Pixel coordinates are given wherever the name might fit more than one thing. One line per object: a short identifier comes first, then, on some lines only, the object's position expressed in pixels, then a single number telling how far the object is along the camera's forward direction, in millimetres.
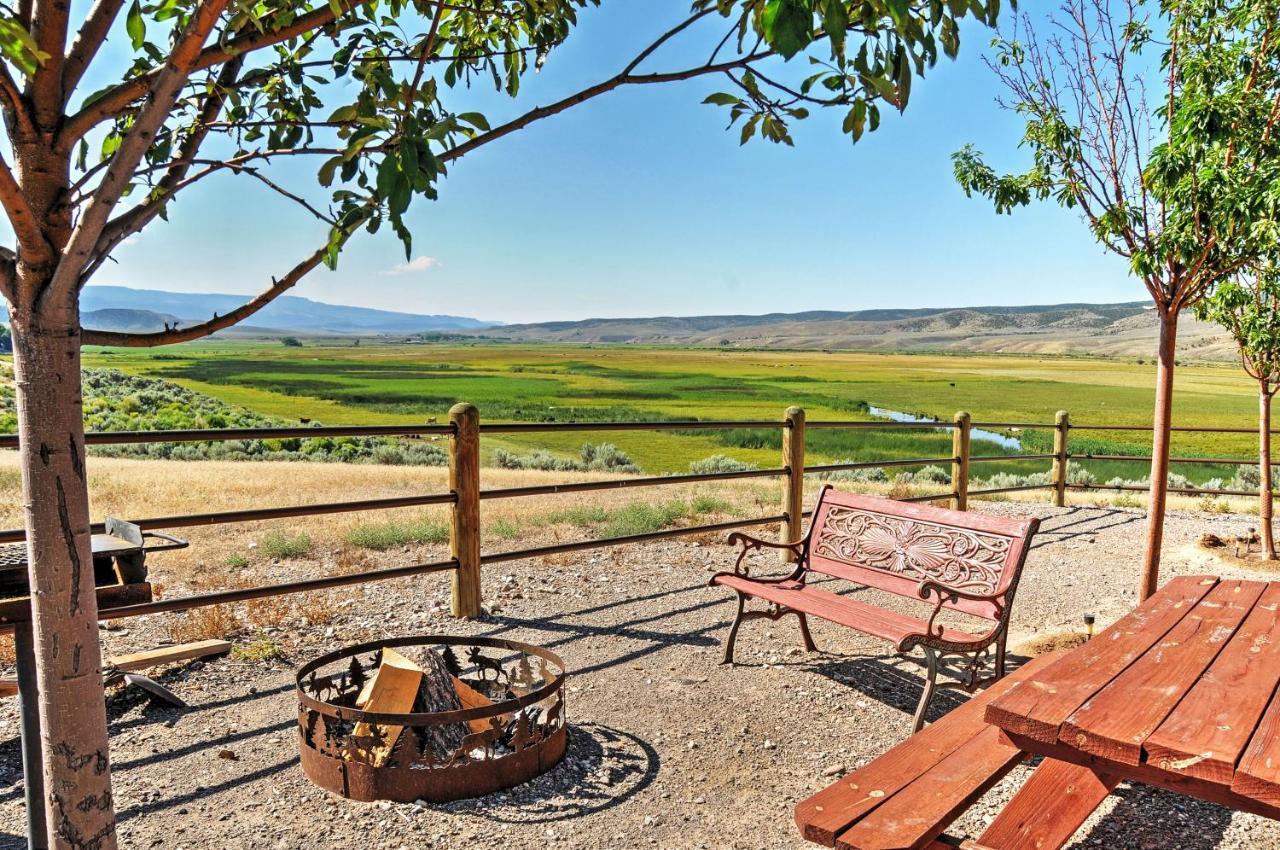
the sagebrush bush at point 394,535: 8433
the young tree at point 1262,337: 6770
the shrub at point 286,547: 8172
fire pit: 2910
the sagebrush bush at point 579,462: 25562
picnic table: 1840
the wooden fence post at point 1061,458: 9531
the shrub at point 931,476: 20875
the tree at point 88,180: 1502
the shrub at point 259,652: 4418
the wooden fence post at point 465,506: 4938
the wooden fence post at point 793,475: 6516
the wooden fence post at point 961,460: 8180
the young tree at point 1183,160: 4352
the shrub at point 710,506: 10734
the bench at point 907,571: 3545
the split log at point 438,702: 3078
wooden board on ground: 3934
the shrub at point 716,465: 22469
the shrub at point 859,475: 24403
